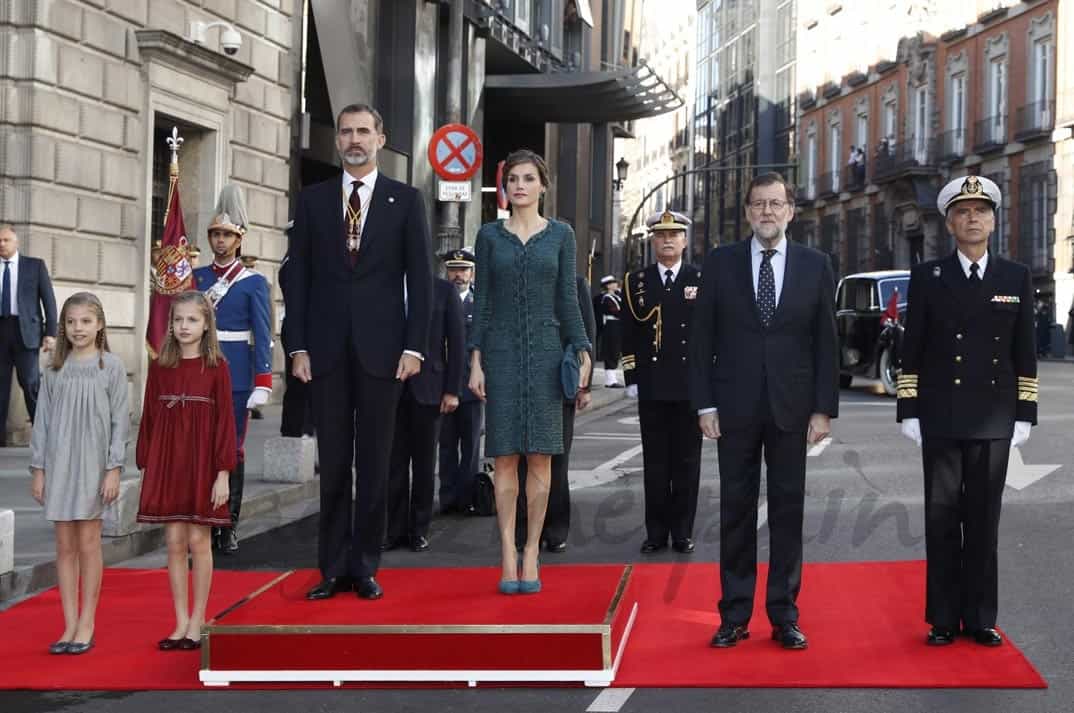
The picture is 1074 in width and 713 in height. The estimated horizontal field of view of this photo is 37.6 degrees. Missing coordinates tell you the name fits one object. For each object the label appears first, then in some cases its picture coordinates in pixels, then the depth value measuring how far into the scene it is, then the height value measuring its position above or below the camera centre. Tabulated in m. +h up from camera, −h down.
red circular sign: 17.09 +2.30
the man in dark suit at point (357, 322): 6.80 +0.17
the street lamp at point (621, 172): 44.32 +5.67
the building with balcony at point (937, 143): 47.00 +8.12
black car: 24.12 +0.75
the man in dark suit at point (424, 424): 9.39 -0.37
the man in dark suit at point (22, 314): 12.83 +0.33
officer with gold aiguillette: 9.25 -0.06
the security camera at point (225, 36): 17.03 +3.55
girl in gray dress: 6.39 -0.37
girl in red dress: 6.39 -0.36
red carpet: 5.90 -1.12
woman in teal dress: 6.99 +0.18
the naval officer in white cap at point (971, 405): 6.43 -0.11
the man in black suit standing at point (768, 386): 6.47 -0.06
